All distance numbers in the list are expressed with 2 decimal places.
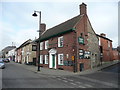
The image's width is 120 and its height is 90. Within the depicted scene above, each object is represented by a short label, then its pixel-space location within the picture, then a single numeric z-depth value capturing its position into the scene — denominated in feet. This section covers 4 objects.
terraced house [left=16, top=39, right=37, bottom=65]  114.73
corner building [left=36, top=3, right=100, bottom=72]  59.93
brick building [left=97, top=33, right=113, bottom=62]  93.37
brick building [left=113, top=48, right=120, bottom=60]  124.59
